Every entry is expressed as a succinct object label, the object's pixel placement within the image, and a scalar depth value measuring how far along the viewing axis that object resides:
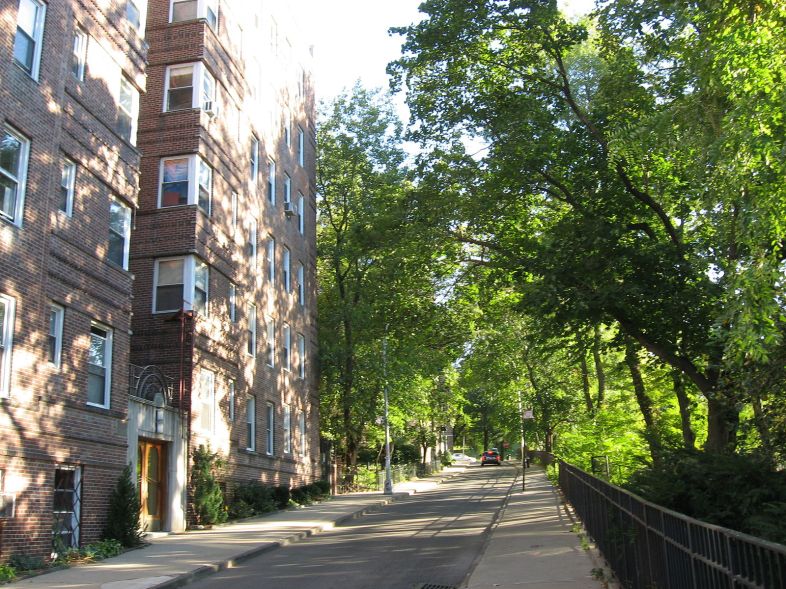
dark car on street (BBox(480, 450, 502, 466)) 75.19
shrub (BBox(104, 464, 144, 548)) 14.41
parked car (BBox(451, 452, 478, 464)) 106.18
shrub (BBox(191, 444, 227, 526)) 18.94
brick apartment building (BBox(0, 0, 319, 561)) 12.52
